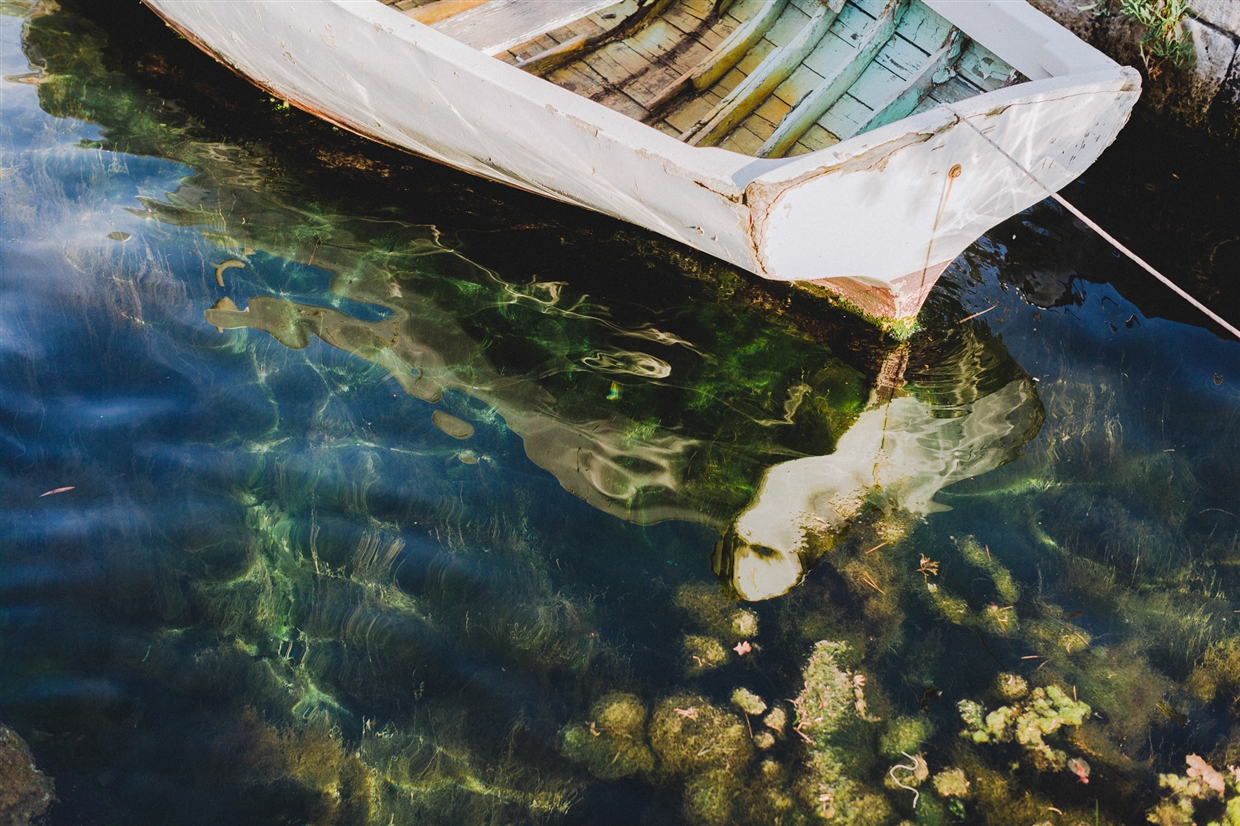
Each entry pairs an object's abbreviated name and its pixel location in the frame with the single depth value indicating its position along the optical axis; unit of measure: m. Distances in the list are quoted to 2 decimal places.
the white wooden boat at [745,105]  2.88
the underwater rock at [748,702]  2.76
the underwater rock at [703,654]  2.85
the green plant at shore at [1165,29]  4.58
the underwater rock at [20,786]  2.39
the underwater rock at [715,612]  2.93
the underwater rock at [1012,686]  2.79
